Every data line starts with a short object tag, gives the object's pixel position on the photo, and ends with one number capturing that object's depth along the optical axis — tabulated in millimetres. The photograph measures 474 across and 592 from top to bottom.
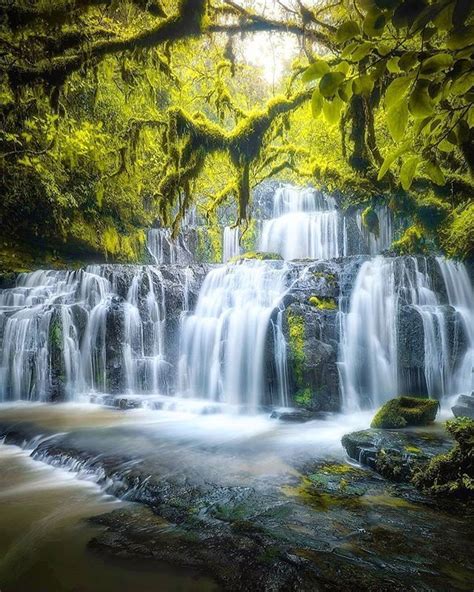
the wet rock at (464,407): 5590
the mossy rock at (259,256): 12634
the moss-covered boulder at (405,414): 5617
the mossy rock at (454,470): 3537
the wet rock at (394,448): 4082
